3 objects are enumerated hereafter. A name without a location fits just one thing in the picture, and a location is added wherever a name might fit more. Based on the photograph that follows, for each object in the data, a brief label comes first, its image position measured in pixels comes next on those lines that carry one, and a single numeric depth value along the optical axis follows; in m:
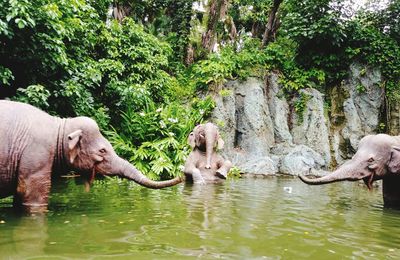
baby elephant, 9.50
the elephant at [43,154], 5.09
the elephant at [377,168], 6.86
